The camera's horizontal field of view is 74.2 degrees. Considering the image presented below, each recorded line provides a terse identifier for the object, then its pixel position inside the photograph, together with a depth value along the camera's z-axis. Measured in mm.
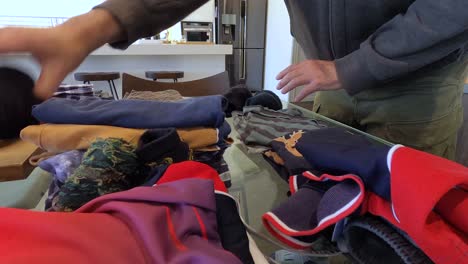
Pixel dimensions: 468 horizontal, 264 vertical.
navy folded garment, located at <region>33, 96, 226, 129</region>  468
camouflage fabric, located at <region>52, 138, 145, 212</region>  342
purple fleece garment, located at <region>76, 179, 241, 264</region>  226
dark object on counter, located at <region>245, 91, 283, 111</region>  758
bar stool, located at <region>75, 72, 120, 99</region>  2136
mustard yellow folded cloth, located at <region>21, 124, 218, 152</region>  444
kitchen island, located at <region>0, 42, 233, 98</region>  2287
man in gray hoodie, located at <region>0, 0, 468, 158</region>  365
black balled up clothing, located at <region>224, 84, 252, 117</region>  768
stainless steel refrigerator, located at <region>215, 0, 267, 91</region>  3568
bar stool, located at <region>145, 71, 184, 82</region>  2328
